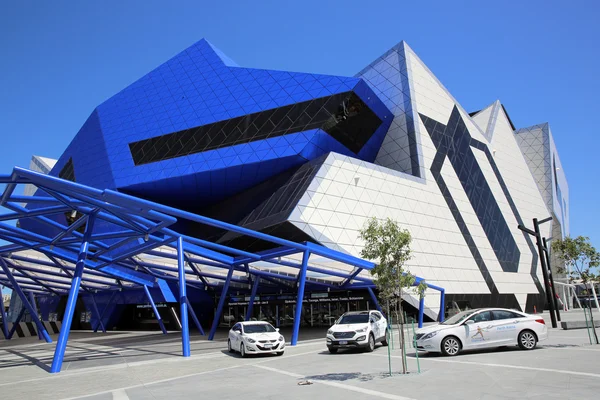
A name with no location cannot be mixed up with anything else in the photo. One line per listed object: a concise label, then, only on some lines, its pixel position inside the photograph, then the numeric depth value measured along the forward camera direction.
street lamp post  21.47
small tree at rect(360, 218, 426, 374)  11.81
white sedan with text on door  13.77
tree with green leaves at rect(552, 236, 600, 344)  21.34
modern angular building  33.28
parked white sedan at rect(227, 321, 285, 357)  15.98
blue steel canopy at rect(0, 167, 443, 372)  14.46
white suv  16.28
